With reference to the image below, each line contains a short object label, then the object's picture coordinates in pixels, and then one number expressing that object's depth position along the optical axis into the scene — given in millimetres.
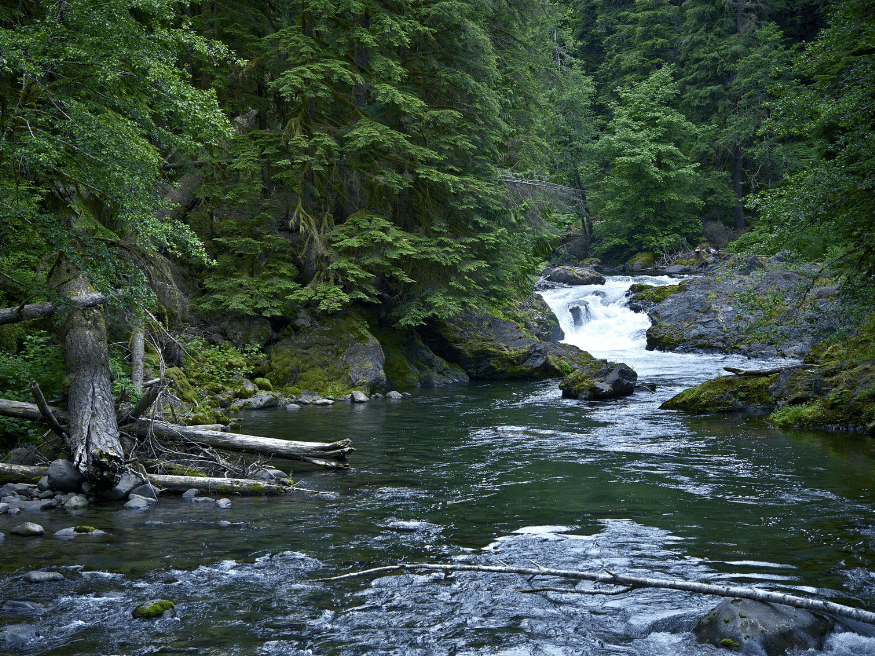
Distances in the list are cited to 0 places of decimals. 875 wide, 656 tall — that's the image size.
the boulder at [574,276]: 35469
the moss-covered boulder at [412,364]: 21906
